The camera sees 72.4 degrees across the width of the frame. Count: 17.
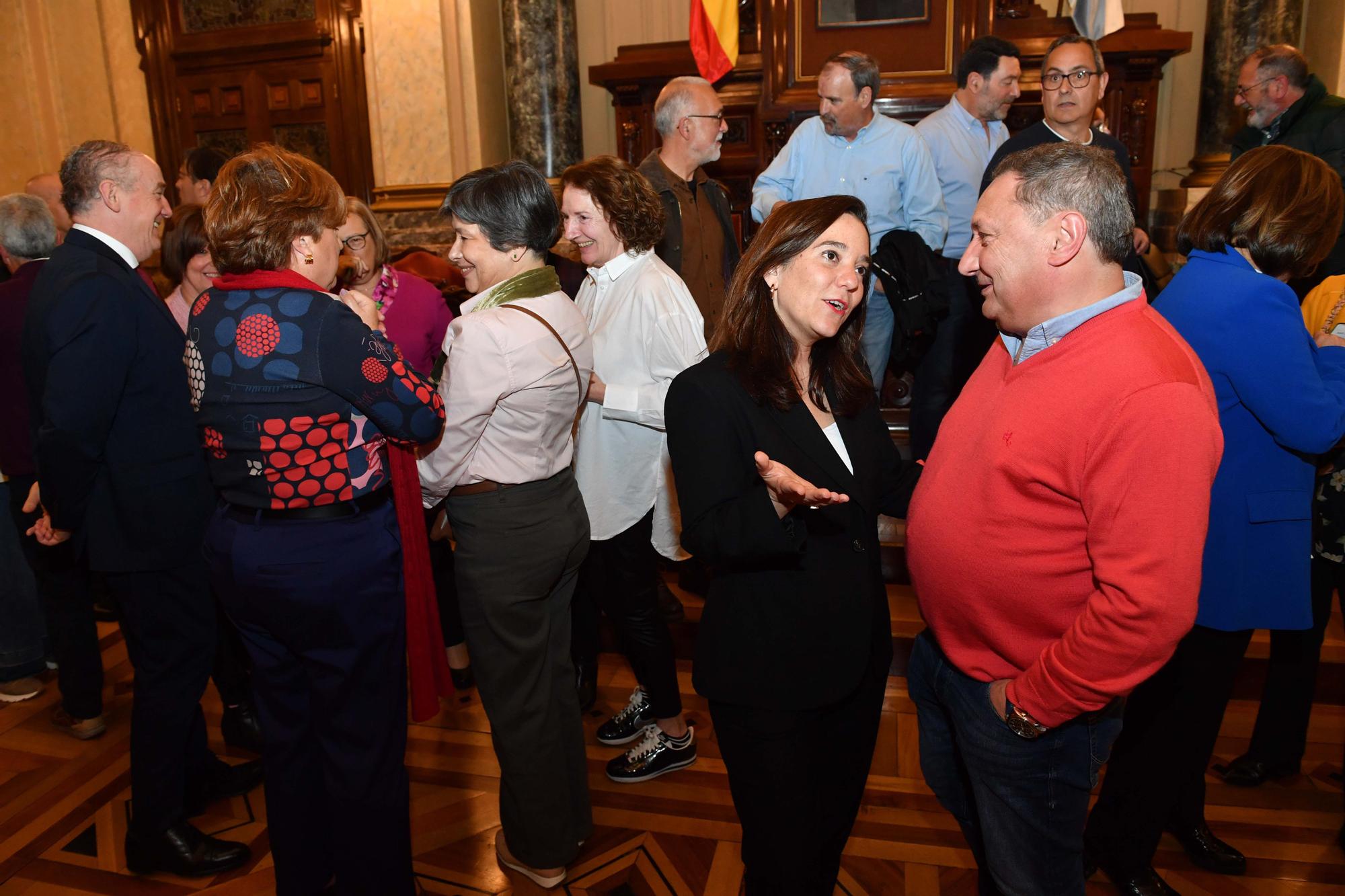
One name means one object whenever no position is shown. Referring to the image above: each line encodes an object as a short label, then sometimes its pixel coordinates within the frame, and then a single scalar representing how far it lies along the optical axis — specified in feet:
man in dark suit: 6.95
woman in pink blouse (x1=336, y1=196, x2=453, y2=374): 9.58
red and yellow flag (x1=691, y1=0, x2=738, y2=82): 20.03
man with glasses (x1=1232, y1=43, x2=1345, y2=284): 12.33
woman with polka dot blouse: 5.83
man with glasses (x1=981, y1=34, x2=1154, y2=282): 11.04
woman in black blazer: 5.37
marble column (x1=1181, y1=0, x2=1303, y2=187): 18.63
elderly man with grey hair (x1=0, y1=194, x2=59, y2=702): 9.77
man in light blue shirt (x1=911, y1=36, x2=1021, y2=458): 12.57
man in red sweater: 4.24
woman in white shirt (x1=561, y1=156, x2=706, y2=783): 8.39
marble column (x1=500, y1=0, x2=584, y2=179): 21.38
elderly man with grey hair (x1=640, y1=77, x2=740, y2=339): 11.16
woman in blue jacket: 5.96
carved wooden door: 23.77
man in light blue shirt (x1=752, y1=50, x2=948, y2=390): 11.85
